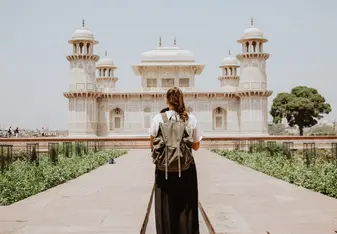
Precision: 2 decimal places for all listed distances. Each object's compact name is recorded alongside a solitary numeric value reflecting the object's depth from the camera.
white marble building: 33.47
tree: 46.25
